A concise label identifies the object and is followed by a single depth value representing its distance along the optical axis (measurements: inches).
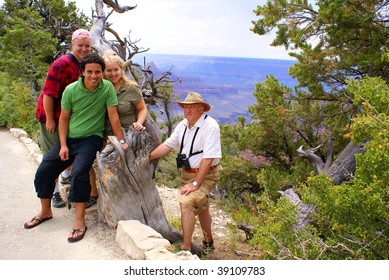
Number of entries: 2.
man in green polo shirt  141.6
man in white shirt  149.1
